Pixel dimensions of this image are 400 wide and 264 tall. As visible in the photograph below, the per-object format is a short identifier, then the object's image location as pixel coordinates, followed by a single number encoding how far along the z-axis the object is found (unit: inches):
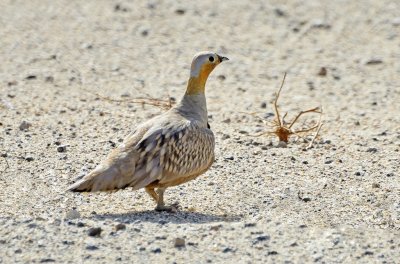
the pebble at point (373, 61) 619.2
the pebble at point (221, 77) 578.6
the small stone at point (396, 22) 705.0
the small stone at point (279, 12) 725.8
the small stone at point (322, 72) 590.9
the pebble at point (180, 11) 733.3
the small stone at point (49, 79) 554.1
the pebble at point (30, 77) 555.9
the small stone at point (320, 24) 700.2
